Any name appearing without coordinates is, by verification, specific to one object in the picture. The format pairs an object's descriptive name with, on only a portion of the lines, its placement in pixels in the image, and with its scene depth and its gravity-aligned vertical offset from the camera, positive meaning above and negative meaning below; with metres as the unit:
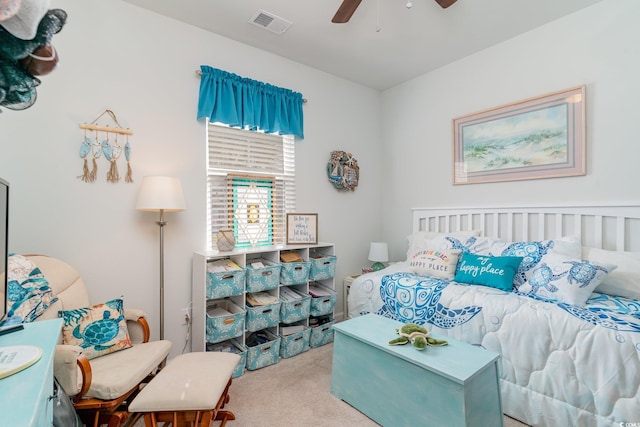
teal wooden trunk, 1.47 -0.93
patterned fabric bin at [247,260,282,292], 2.48 -0.56
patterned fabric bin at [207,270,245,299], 2.28 -0.56
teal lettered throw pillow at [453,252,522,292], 2.23 -0.46
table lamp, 3.43 -0.50
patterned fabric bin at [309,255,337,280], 2.89 -0.55
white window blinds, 2.68 +0.25
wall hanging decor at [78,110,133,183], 2.10 +0.46
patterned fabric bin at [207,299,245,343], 2.27 -0.86
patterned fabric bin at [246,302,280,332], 2.45 -0.88
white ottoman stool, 1.44 -0.90
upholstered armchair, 1.39 -0.84
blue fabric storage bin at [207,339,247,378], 2.33 -1.11
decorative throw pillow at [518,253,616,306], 1.89 -0.45
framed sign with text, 2.93 -0.18
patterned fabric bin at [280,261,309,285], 2.69 -0.56
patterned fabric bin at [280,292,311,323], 2.65 -0.88
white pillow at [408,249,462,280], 2.58 -0.46
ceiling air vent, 2.40 +1.55
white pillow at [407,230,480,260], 2.91 -0.28
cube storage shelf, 2.30 -0.81
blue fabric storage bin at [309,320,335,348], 2.82 -1.19
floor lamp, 2.09 +0.11
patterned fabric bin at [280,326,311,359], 2.62 -1.17
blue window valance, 2.56 +0.99
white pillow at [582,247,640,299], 1.96 -0.44
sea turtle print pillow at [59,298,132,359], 1.72 -0.69
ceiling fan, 1.91 +1.32
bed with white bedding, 1.55 -0.60
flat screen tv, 1.03 -0.10
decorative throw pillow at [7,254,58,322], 1.55 -0.43
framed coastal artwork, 2.47 +0.64
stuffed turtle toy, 1.70 -0.74
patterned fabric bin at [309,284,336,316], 2.86 -0.89
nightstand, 3.30 -0.87
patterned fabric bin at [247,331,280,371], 2.41 -1.17
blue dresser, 0.65 -0.43
